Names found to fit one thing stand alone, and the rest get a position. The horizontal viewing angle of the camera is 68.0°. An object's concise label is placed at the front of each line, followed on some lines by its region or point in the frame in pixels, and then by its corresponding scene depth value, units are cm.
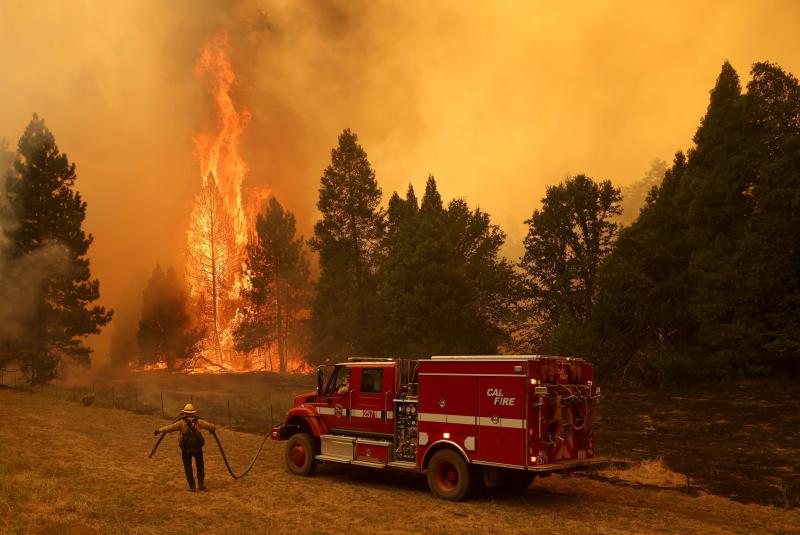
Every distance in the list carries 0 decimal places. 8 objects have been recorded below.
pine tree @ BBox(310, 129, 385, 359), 5106
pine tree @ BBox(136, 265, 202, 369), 6962
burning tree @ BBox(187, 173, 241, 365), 7094
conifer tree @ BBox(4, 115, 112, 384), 4022
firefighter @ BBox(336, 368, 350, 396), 1595
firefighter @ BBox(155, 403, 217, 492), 1384
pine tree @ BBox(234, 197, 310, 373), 6431
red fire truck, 1265
